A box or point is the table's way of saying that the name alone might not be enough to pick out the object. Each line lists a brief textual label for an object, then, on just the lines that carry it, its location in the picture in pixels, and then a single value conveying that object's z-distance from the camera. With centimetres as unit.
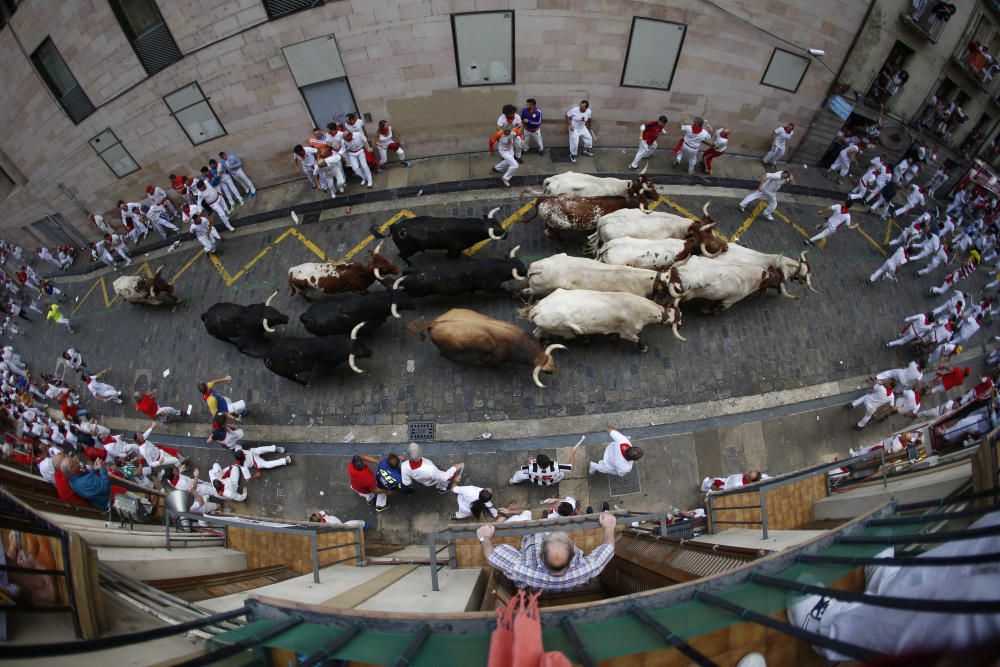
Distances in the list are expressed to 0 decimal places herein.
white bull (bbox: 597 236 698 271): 1004
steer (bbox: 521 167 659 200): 1106
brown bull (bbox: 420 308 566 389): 921
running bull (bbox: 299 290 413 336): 982
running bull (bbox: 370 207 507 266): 1052
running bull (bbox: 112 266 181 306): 1191
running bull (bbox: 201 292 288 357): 1023
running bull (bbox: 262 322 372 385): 955
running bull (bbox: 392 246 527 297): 1008
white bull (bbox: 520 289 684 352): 921
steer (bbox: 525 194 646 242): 1093
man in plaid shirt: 422
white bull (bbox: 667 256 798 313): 984
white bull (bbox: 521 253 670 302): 967
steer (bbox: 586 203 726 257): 1037
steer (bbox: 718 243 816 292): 1052
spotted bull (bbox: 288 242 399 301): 1050
